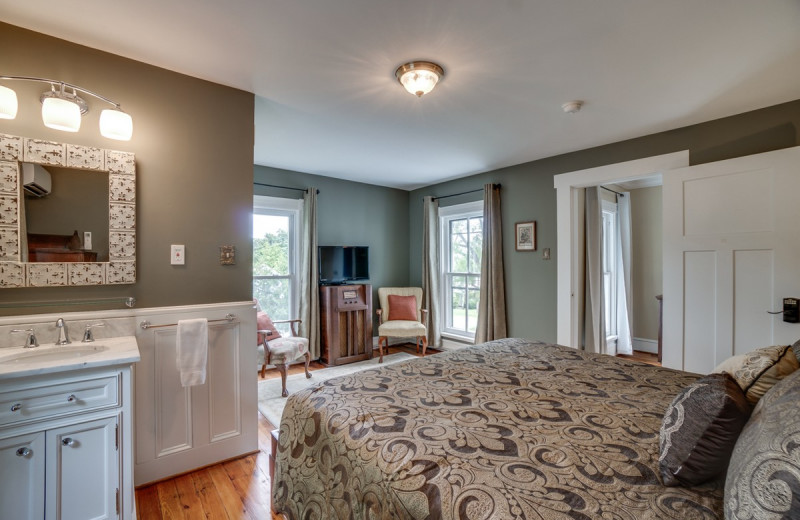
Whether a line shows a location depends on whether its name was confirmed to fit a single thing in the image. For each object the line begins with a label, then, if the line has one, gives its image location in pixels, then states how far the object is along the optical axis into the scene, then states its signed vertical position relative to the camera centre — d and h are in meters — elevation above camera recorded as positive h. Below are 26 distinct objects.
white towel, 2.09 -0.56
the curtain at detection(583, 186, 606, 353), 3.94 -0.26
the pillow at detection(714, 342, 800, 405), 1.01 -0.34
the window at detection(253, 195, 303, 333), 4.35 +0.05
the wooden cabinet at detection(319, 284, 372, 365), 4.43 -0.84
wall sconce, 1.63 +0.74
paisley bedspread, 0.85 -0.58
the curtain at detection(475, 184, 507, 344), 4.33 -0.24
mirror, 1.74 +0.24
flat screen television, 4.67 -0.07
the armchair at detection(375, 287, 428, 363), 4.68 -0.81
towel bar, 2.04 -0.38
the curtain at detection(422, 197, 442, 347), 5.21 -0.11
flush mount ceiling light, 2.05 +1.11
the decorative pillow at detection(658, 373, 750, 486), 0.86 -0.46
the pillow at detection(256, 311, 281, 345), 3.71 -0.69
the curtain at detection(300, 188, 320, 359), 4.45 -0.21
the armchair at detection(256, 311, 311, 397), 3.44 -0.89
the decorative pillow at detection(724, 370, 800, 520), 0.60 -0.40
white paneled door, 2.42 +0.01
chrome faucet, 1.78 -0.38
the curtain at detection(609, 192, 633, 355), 4.87 -0.26
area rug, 3.12 -1.36
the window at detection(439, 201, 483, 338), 5.01 -0.10
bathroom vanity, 1.40 -0.75
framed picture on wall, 4.07 +0.27
